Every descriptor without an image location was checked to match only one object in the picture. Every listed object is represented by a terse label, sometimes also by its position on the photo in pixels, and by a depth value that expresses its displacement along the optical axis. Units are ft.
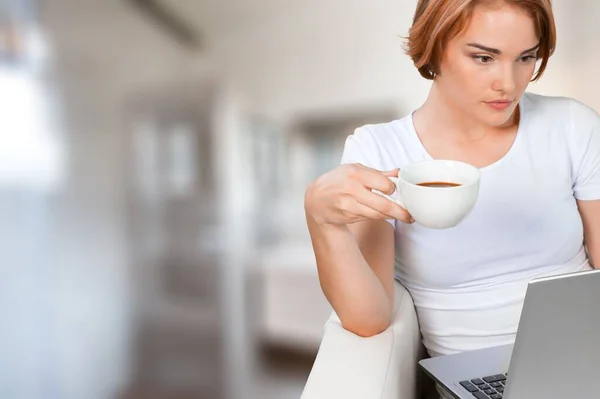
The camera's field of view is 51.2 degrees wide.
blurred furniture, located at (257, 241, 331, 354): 8.87
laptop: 2.02
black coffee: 2.49
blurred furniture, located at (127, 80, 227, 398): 9.18
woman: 3.11
